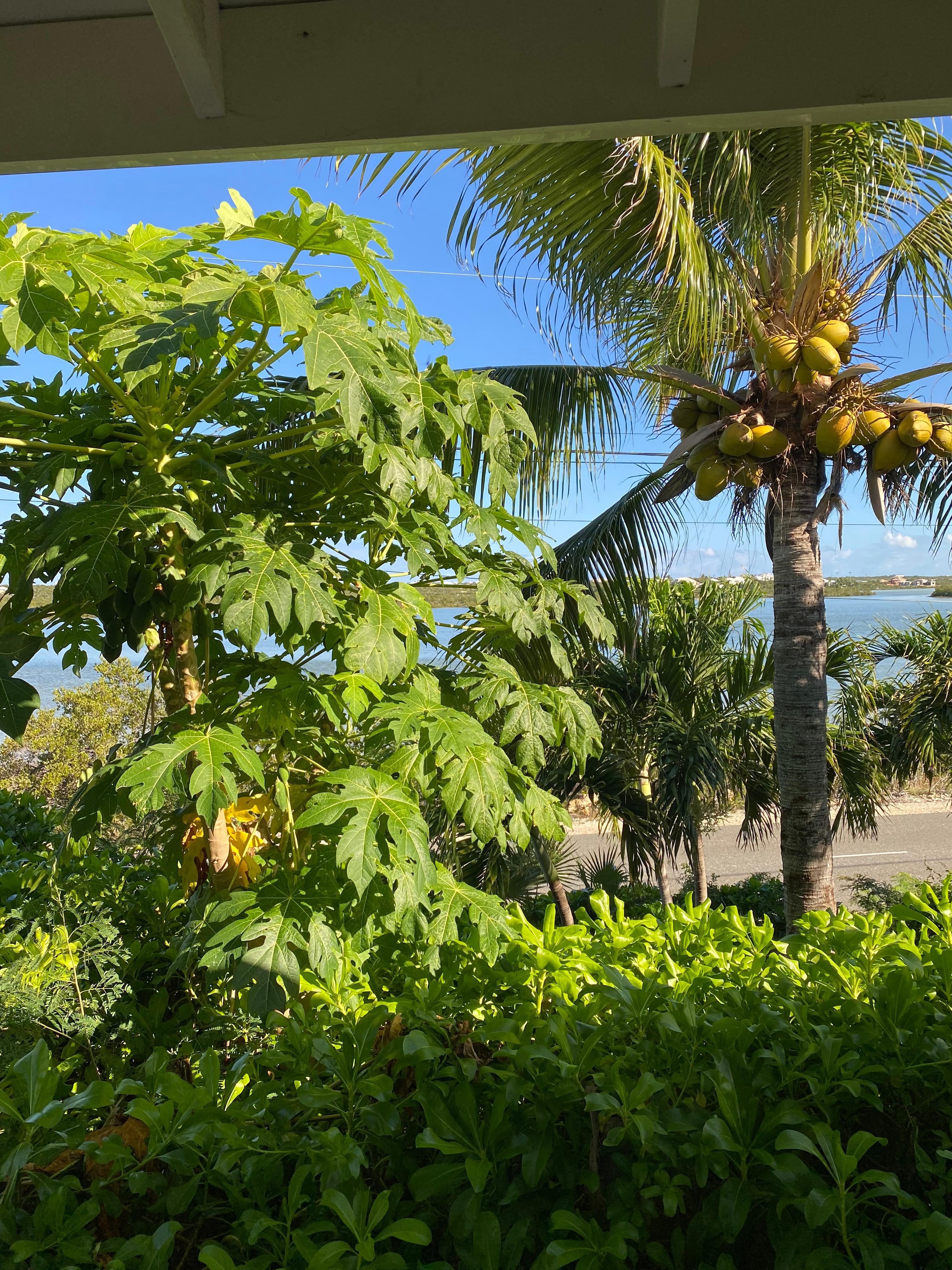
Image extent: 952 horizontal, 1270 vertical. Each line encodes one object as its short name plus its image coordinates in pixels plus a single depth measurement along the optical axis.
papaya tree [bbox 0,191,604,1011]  1.55
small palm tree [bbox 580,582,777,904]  7.67
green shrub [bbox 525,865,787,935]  10.17
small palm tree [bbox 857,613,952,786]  8.98
